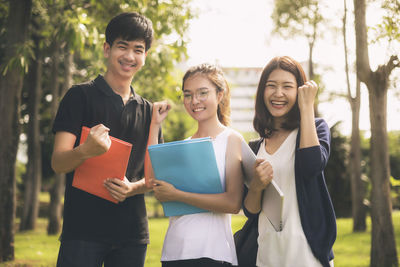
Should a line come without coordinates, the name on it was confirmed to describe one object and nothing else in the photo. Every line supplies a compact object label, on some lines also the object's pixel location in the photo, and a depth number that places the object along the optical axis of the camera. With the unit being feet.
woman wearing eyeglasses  7.27
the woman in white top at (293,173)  7.11
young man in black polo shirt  7.82
